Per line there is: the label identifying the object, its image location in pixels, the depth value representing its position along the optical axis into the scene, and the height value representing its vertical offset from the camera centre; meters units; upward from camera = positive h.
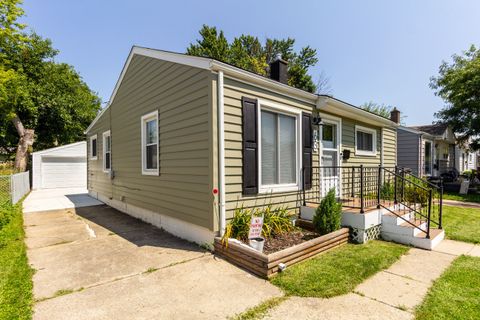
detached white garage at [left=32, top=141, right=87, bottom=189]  16.12 -0.58
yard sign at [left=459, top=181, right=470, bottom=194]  12.03 -1.42
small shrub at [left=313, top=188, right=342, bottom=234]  4.71 -1.06
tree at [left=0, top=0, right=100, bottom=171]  17.30 +4.18
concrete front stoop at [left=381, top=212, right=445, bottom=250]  4.70 -1.47
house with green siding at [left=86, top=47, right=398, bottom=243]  4.37 +0.38
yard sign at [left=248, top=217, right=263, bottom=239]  4.02 -1.10
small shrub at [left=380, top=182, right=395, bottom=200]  6.90 -0.99
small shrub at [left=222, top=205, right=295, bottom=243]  4.41 -1.18
